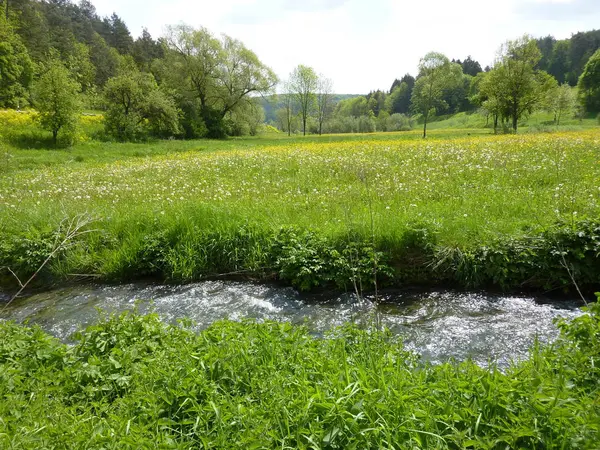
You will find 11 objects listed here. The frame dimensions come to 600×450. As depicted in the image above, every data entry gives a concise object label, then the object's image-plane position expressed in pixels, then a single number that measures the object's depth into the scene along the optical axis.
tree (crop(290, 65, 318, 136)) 80.75
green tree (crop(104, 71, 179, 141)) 35.97
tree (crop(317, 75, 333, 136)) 85.69
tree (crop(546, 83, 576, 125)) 48.99
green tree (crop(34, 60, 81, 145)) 26.88
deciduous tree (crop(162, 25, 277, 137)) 49.38
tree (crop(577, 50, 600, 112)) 70.56
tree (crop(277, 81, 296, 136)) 84.50
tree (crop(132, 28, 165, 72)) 73.06
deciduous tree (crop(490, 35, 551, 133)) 45.12
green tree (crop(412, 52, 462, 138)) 49.88
